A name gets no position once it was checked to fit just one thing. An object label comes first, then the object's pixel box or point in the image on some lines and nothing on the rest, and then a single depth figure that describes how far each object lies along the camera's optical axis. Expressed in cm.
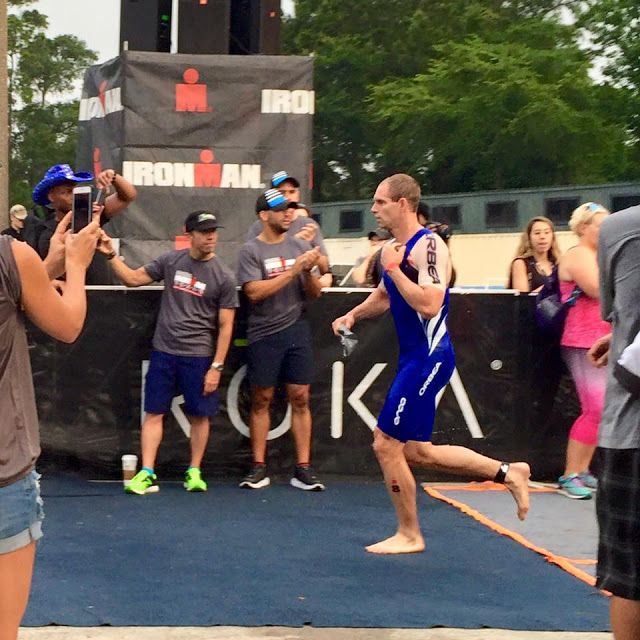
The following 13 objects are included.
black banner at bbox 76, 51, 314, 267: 1091
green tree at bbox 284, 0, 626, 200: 5234
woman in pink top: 880
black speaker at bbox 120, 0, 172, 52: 1119
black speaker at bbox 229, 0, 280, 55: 1133
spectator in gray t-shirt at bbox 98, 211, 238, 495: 902
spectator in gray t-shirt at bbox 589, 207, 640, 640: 395
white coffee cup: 909
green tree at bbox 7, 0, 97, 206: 5291
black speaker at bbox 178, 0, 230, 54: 1109
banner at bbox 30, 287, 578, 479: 940
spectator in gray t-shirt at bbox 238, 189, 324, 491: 907
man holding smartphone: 761
